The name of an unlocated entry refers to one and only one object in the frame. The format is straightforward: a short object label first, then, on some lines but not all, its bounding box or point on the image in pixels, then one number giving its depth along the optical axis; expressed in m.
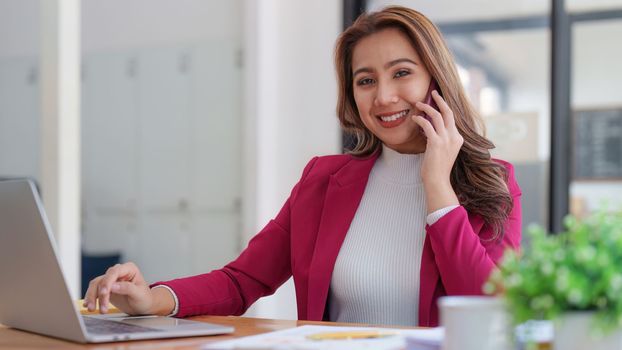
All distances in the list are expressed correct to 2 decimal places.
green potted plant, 1.12
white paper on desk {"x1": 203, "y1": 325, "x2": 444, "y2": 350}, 1.29
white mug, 1.19
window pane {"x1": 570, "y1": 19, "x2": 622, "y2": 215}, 3.92
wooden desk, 1.43
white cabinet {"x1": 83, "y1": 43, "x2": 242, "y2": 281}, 5.20
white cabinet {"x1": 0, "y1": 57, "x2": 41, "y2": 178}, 5.78
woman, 1.75
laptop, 1.42
